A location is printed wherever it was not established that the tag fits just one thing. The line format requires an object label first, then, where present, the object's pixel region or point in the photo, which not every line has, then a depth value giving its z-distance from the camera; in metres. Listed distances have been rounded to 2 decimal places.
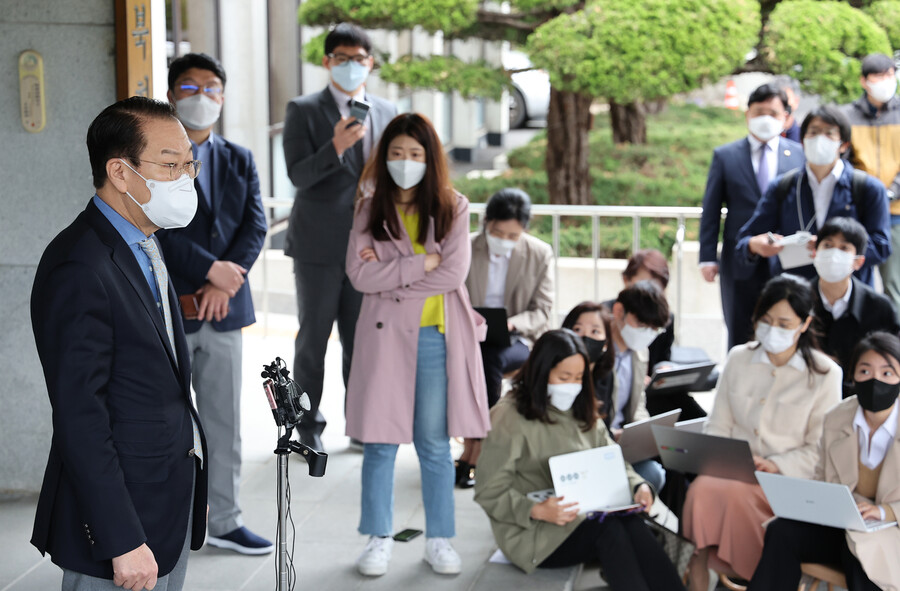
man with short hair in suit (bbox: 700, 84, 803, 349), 5.07
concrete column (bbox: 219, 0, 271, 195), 9.73
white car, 18.25
